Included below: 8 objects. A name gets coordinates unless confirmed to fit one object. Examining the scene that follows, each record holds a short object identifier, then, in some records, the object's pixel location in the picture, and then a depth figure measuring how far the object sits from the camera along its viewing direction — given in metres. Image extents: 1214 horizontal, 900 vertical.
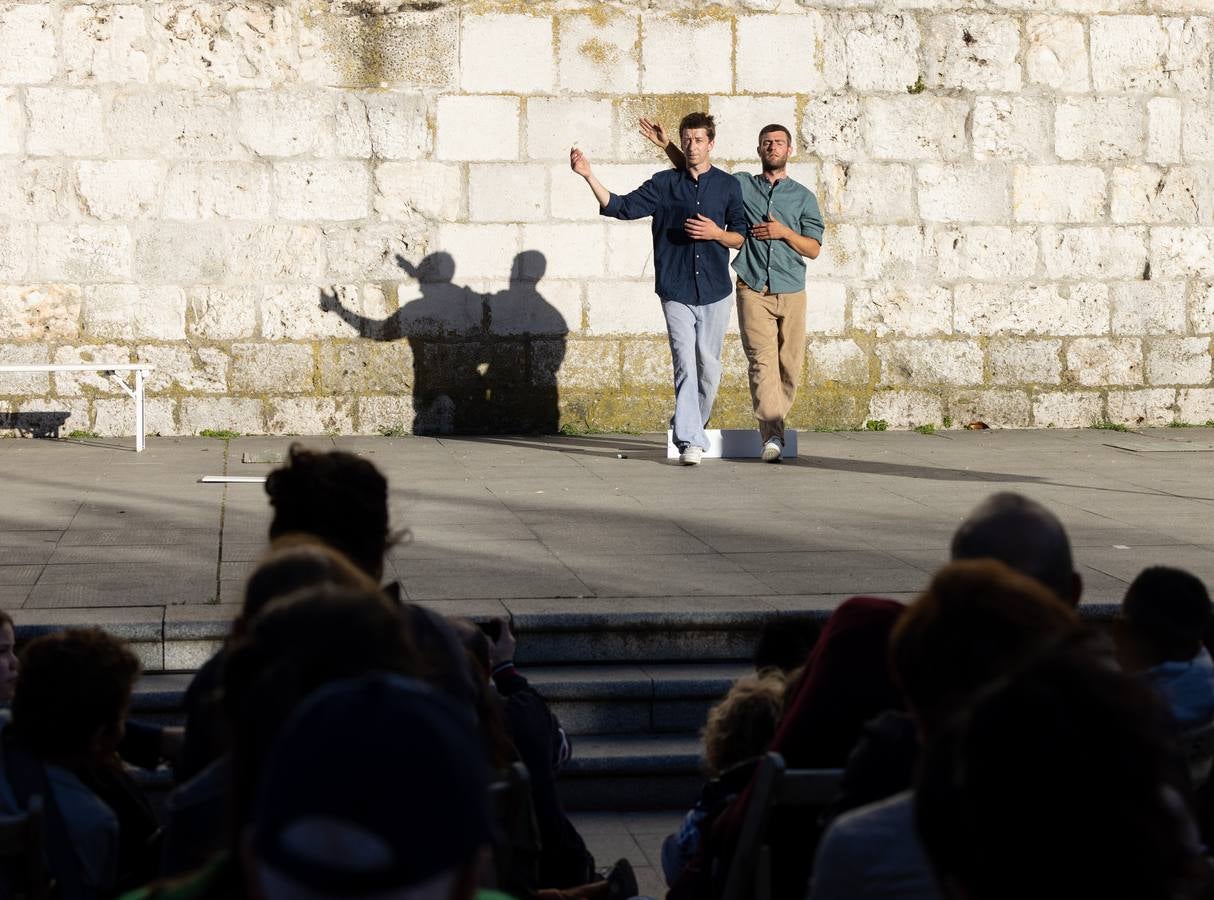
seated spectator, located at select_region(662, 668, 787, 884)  6.43
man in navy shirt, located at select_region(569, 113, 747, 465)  18.31
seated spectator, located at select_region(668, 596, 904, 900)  5.20
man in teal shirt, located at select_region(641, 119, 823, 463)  18.94
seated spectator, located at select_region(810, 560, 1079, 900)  3.70
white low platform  19.69
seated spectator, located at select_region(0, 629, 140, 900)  5.43
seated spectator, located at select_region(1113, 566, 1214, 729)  6.33
